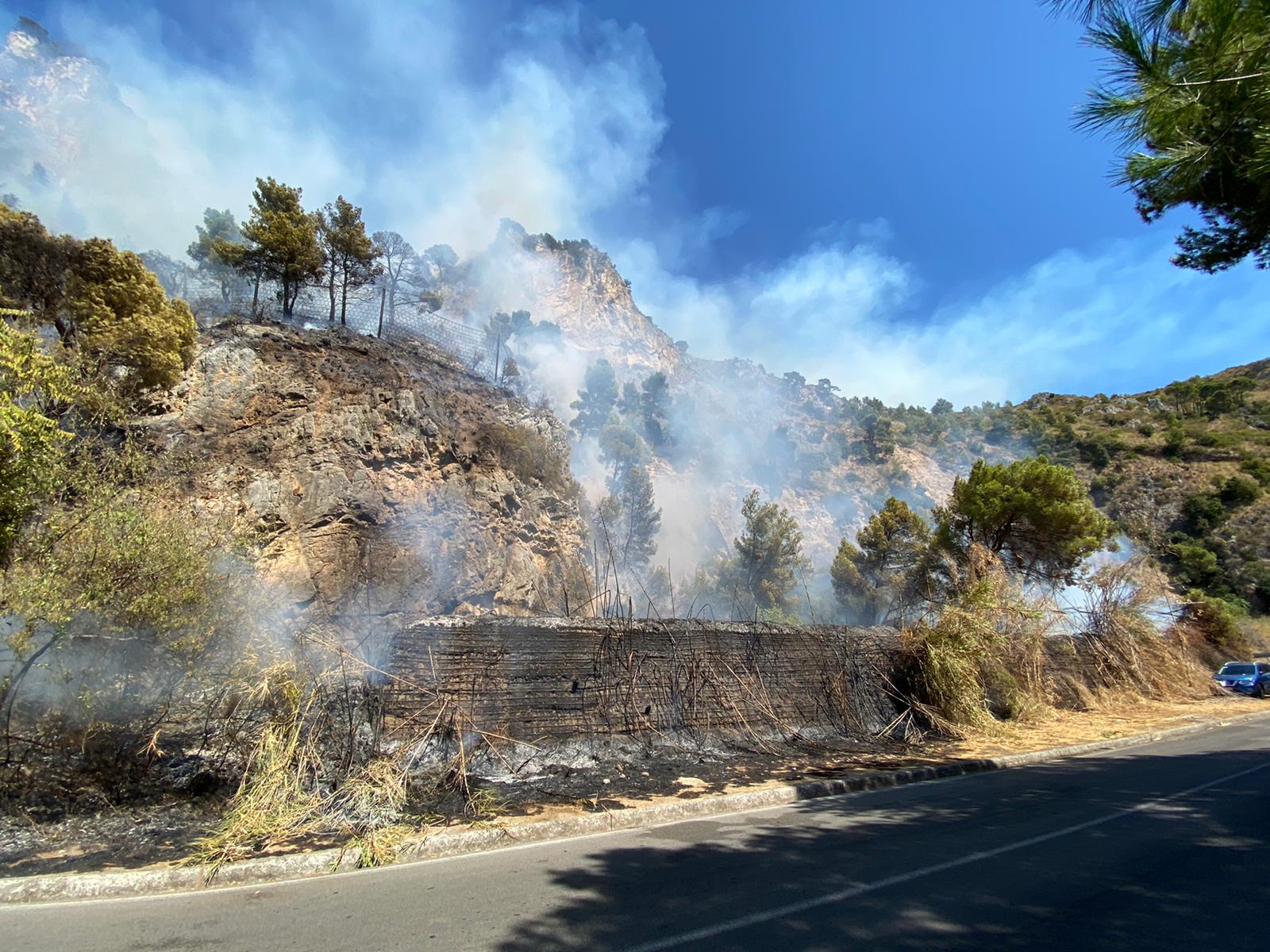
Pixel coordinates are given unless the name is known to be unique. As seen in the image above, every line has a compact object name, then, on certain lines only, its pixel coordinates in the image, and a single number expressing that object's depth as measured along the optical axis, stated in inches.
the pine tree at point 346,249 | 1088.2
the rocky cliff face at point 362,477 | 708.7
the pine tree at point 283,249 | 1009.5
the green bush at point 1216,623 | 957.2
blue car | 833.5
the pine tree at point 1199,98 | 249.8
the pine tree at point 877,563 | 1336.1
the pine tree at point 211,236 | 1318.3
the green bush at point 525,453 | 994.7
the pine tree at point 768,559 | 1438.2
